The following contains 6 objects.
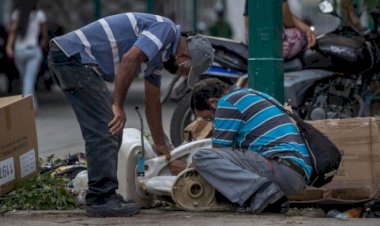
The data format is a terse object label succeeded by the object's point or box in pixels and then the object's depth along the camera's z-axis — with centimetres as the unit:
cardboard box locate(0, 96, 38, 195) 1358
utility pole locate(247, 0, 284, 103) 1412
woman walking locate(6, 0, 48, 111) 2752
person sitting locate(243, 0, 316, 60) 1870
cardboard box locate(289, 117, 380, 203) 1348
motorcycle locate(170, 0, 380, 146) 1830
